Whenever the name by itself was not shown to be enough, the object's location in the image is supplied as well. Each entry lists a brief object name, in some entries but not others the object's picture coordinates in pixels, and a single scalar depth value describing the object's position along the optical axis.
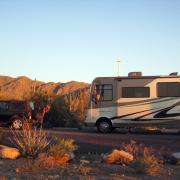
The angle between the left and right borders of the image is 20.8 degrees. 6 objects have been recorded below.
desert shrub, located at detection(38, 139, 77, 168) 12.39
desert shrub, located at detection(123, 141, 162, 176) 11.56
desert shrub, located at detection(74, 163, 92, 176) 11.23
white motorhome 25.05
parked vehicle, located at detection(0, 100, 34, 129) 29.27
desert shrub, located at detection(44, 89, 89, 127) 32.91
